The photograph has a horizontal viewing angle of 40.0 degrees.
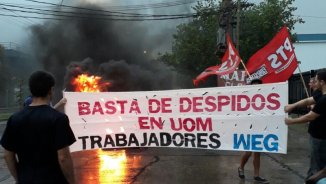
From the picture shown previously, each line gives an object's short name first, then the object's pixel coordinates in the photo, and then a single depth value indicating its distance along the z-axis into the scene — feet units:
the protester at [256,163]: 23.22
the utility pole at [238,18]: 56.15
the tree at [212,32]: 72.08
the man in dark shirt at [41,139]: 10.40
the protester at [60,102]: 21.52
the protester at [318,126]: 16.49
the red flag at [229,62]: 32.56
